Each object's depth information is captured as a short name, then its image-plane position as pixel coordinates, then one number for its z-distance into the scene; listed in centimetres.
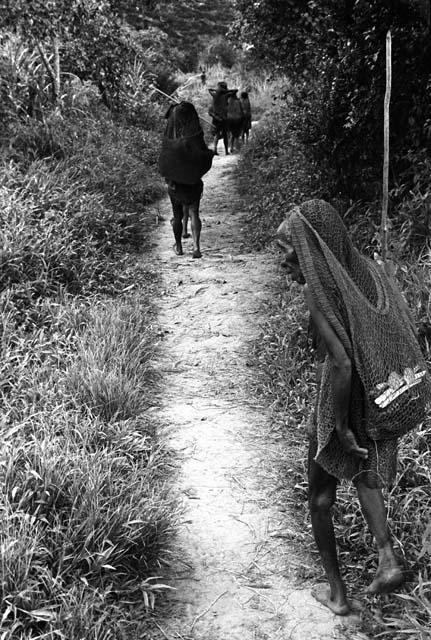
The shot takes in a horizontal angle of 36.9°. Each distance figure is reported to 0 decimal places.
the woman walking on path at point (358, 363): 237
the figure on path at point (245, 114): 1501
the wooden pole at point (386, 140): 369
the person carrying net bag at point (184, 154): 732
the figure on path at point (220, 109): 1489
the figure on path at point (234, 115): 1477
